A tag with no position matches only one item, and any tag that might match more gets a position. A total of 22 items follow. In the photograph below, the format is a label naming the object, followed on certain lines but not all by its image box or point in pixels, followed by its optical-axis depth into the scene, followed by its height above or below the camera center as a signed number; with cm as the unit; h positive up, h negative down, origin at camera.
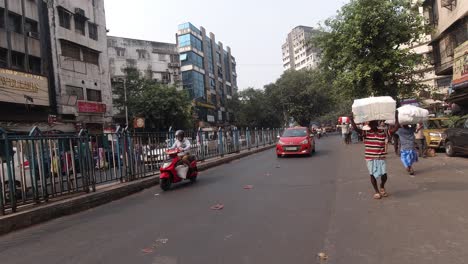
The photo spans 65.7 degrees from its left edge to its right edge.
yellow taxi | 1541 -75
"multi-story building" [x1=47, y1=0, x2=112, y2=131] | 2550 +604
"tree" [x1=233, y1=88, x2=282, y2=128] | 6166 +279
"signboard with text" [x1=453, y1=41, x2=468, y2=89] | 1856 +242
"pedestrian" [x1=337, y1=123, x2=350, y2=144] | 2732 -88
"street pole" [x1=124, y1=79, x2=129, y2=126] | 3475 +408
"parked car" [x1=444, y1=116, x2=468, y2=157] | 1292 -98
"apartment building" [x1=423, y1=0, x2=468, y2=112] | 1992 +488
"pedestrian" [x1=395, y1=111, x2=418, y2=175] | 995 -85
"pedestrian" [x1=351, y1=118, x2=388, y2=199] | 708 -70
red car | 1742 -93
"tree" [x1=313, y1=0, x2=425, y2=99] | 2150 +456
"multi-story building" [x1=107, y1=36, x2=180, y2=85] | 4838 +1078
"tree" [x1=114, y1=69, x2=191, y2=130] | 3481 +281
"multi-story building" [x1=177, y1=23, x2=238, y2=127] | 5525 +982
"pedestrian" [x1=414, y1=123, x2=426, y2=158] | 1379 -96
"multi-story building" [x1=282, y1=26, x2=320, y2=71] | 13225 +2932
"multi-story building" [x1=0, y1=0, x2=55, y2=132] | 2073 +492
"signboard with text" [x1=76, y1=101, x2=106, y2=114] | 2671 +255
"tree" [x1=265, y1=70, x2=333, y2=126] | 5632 +408
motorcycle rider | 1044 -36
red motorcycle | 976 -101
